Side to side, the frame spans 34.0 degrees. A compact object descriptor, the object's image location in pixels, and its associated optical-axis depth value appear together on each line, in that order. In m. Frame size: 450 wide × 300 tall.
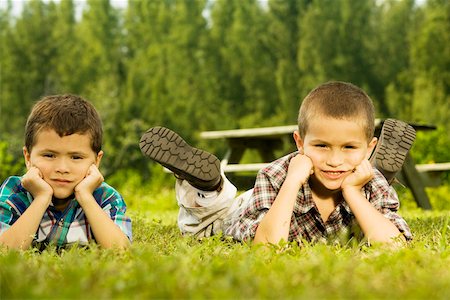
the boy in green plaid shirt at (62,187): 3.17
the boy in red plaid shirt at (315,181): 3.29
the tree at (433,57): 19.14
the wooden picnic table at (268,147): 7.44
